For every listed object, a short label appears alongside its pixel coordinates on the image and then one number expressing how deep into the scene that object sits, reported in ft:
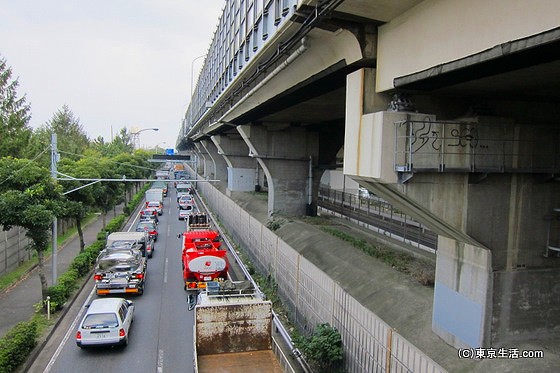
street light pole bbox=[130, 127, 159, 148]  410.97
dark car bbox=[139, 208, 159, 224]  117.18
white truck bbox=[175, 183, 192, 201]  207.87
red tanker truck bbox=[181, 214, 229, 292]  59.77
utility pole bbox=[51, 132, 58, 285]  60.75
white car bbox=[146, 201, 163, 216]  147.23
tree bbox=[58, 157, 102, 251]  76.38
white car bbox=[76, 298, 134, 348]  41.39
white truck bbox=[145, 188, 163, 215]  164.04
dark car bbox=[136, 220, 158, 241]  99.45
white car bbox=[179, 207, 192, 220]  139.74
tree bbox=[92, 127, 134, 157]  245.45
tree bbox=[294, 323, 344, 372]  32.96
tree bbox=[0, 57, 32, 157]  135.54
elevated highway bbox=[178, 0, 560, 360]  25.14
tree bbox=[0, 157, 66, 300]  49.67
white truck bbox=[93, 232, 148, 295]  58.23
